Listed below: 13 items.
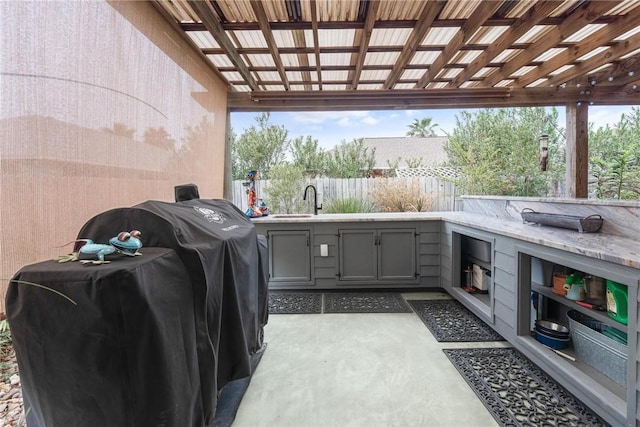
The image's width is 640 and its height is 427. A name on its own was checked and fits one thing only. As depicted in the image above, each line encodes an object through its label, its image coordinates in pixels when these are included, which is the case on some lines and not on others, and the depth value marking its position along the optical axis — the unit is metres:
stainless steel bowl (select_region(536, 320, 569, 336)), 2.05
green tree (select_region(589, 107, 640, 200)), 4.90
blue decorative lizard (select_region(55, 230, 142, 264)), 1.00
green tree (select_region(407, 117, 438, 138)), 22.18
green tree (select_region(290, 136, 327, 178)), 8.37
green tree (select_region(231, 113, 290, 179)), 8.84
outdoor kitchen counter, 1.50
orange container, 2.06
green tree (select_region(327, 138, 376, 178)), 8.34
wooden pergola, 2.35
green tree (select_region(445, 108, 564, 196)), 6.61
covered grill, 0.86
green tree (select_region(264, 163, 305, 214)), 5.36
